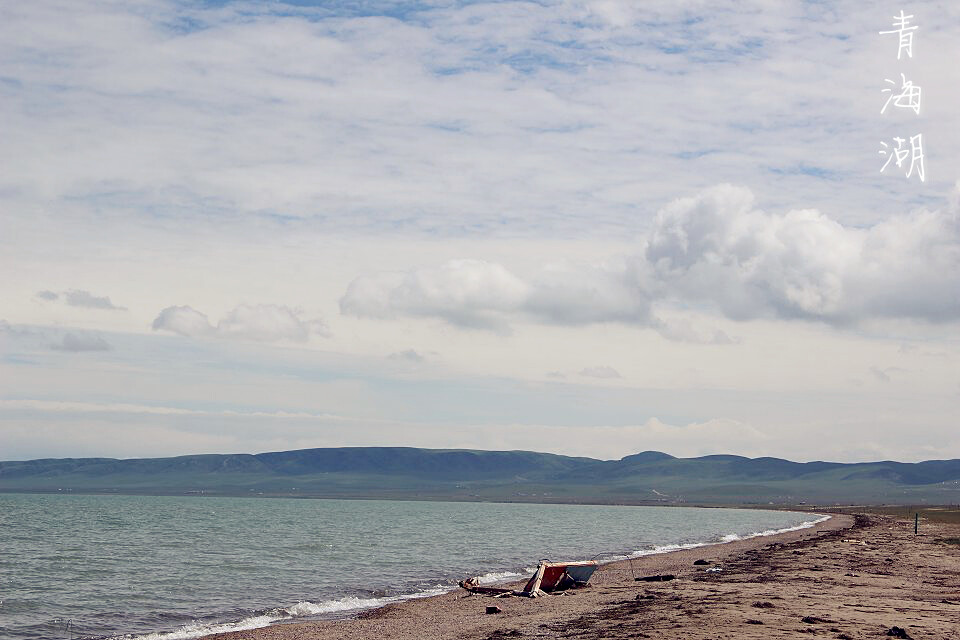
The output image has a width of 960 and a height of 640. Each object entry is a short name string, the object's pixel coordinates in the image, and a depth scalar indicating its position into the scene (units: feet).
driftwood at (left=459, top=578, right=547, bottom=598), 127.65
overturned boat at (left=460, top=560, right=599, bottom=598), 130.82
